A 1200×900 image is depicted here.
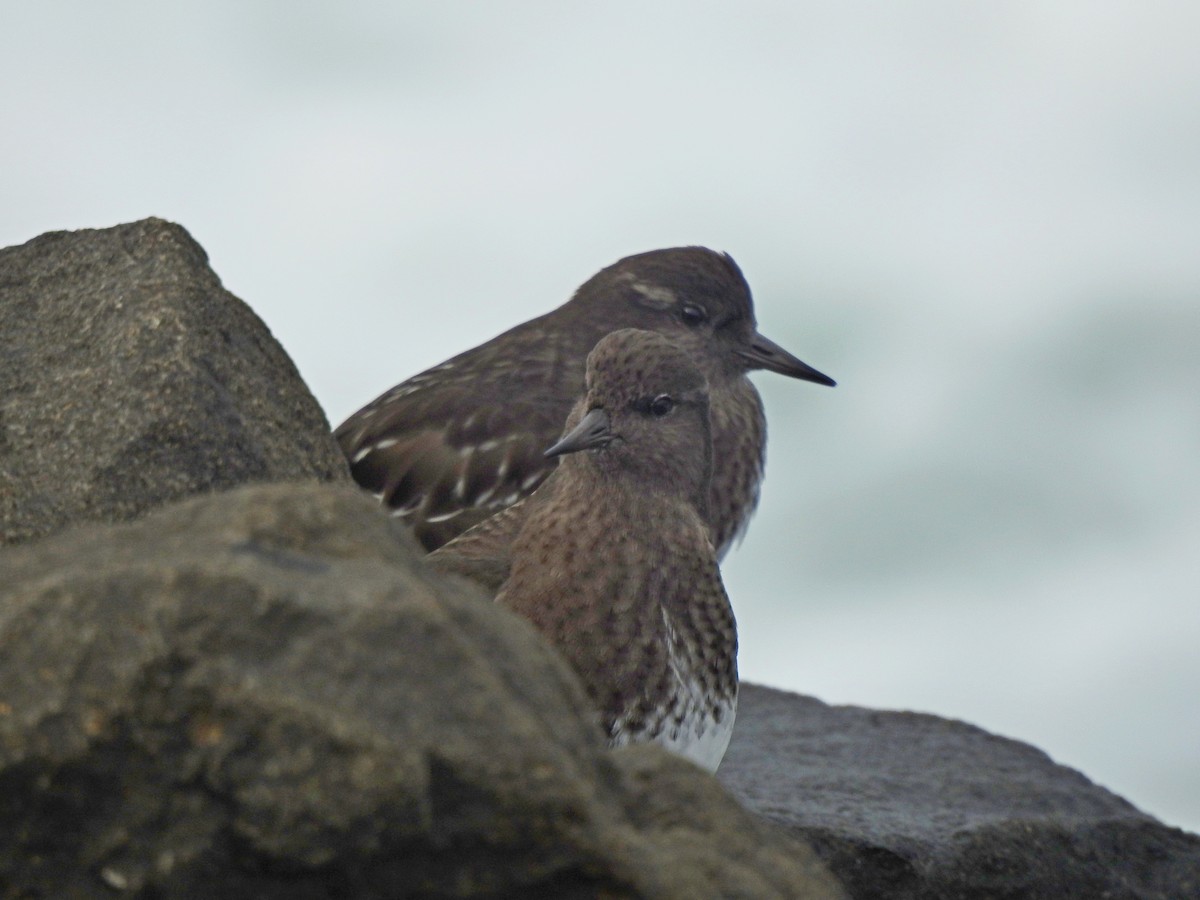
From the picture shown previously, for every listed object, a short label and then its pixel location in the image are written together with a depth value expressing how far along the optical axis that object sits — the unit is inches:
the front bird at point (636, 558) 320.5
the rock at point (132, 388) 322.0
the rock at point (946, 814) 402.0
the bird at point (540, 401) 458.0
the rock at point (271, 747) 169.5
